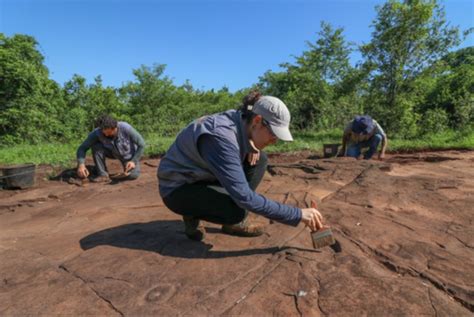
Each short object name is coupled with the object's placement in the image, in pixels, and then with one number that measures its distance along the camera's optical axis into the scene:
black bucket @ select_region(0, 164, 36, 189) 4.64
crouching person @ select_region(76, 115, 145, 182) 4.39
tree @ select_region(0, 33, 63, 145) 11.63
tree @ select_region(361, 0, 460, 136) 9.53
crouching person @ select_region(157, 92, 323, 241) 1.72
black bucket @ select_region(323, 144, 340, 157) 6.14
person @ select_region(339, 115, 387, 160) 4.91
